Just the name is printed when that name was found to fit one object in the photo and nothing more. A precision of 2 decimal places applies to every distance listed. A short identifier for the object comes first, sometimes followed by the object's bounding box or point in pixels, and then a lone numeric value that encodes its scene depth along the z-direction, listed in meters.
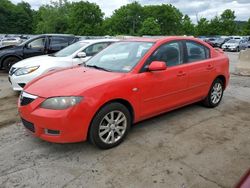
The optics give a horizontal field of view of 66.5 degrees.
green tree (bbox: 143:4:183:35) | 59.15
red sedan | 2.55
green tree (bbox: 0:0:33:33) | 61.99
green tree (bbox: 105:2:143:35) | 56.92
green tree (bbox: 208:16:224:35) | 53.51
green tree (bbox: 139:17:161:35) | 51.46
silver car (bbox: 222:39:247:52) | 20.01
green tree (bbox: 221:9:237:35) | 54.13
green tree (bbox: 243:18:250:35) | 52.86
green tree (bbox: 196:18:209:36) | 54.34
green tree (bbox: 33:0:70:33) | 54.56
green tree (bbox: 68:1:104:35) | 51.07
